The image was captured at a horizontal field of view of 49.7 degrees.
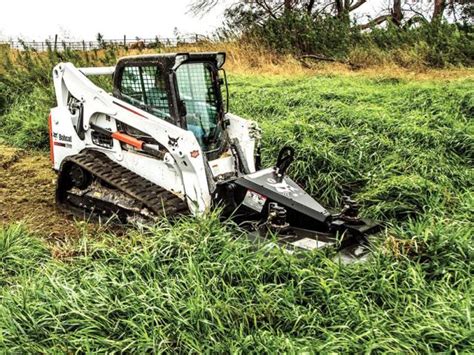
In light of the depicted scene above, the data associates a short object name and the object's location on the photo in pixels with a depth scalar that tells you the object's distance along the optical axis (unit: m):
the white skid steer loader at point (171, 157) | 4.21
